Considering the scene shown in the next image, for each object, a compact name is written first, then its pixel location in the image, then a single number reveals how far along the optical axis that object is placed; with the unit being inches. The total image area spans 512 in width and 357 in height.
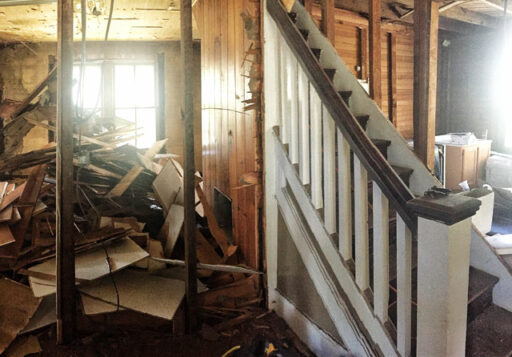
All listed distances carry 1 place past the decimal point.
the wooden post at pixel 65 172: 85.2
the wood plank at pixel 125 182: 135.4
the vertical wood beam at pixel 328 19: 130.6
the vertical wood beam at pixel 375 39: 127.9
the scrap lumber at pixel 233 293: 108.8
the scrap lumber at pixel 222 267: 99.0
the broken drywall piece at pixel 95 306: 92.7
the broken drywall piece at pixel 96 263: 94.9
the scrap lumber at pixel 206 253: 121.5
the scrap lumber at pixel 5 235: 101.0
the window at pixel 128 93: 242.5
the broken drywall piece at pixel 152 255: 111.4
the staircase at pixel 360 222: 60.1
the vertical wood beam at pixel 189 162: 89.7
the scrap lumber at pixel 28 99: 114.0
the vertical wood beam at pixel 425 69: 114.1
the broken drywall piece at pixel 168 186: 136.9
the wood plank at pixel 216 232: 119.8
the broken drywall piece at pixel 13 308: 91.1
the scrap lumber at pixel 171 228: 124.1
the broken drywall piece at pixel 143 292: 93.2
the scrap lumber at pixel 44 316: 95.6
